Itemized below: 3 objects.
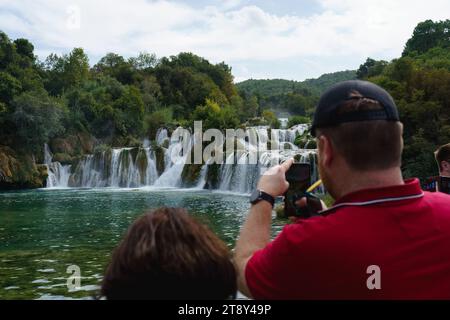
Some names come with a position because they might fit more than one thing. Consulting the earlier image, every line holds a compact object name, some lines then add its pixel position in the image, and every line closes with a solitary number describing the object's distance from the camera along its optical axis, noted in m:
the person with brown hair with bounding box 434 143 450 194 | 4.98
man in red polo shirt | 1.63
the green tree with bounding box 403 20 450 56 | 61.62
